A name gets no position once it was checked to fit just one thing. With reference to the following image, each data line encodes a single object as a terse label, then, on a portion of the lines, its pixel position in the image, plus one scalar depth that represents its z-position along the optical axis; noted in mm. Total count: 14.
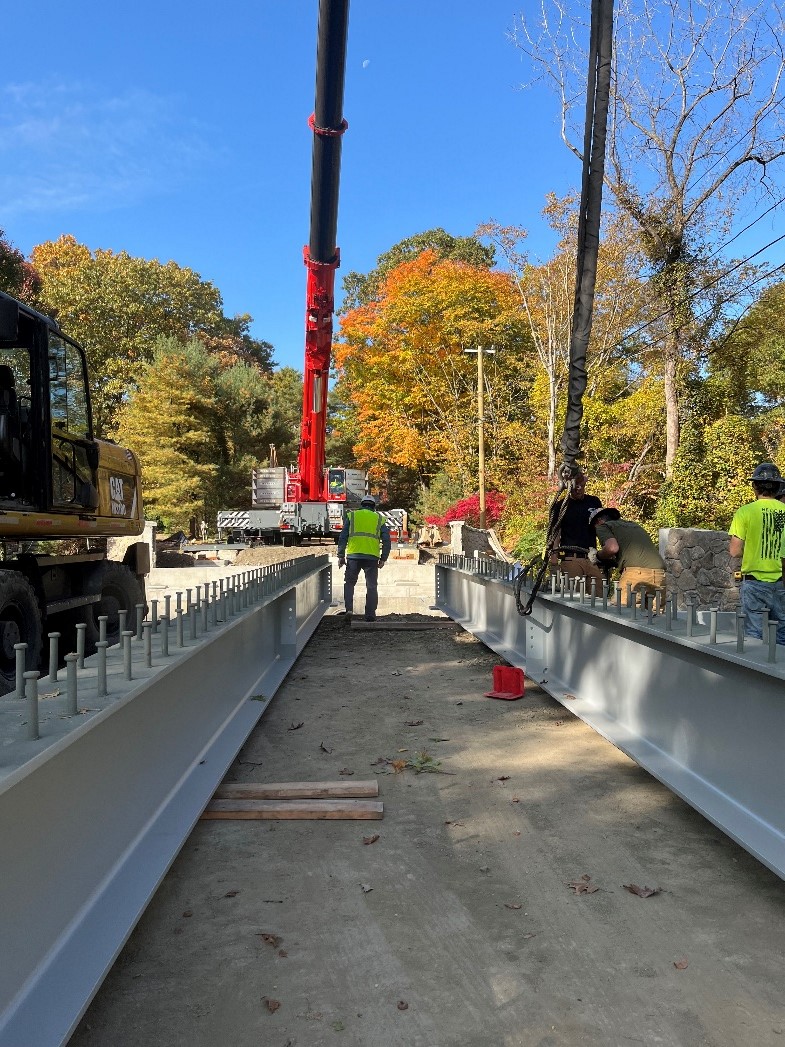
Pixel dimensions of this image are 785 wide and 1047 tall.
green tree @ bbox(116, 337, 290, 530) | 37375
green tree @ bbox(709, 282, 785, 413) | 24906
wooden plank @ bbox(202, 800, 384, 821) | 4387
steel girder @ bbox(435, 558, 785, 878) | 3406
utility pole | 28094
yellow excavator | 6102
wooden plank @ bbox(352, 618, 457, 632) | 12070
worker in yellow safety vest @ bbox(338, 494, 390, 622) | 12617
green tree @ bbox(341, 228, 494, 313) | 53781
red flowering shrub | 32406
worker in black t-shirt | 8320
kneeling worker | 7898
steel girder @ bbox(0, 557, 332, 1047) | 2203
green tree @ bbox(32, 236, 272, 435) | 46312
